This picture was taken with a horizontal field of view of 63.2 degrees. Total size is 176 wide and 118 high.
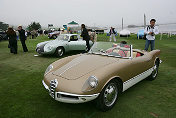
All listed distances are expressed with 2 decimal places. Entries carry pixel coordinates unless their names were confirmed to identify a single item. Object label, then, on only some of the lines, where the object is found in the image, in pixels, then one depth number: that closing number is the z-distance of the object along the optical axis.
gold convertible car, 2.34
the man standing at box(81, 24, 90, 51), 7.86
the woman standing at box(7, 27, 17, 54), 8.12
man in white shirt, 5.83
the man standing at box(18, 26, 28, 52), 8.67
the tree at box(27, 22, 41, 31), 73.38
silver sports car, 7.16
